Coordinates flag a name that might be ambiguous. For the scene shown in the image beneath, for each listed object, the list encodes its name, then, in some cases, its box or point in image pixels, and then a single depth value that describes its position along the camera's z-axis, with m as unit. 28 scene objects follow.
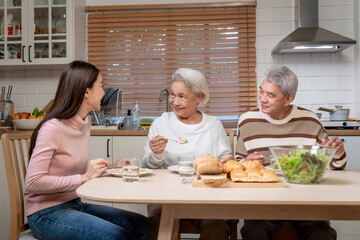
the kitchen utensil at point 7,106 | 3.59
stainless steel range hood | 3.26
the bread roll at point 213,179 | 1.33
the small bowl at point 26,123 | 3.21
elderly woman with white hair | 2.09
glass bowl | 1.39
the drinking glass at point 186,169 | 1.55
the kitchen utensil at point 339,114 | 3.20
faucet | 3.52
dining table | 1.13
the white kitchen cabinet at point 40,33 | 3.55
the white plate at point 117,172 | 1.58
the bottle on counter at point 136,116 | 3.50
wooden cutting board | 1.33
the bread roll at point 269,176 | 1.36
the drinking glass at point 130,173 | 1.45
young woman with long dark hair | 1.45
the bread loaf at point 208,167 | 1.42
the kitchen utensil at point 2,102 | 3.57
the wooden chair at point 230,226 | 1.83
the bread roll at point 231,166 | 1.48
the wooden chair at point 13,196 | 1.57
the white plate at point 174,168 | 1.67
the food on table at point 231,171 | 1.36
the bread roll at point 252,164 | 1.50
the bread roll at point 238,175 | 1.39
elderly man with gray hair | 2.05
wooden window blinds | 3.75
